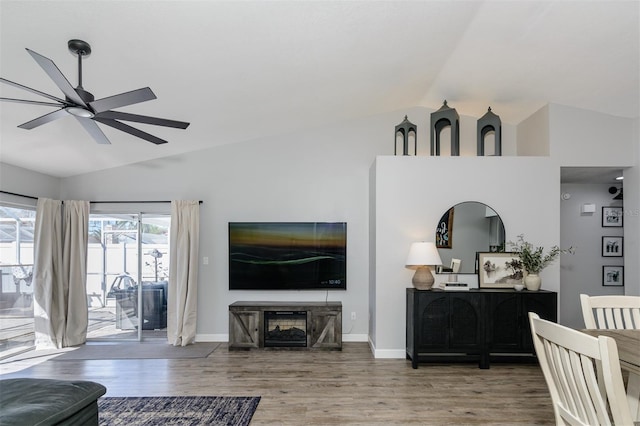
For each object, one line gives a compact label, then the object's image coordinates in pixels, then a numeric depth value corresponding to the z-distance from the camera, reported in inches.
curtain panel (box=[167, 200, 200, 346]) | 202.8
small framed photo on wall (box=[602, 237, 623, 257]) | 213.6
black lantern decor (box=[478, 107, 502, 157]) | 187.6
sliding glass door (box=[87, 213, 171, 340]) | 213.3
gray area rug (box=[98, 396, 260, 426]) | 115.1
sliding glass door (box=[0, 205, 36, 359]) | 180.4
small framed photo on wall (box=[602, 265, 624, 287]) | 212.2
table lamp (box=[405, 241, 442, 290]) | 167.0
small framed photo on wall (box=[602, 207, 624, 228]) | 214.8
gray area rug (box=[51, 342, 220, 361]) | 181.0
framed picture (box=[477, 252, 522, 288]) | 176.1
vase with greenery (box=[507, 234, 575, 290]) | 169.9
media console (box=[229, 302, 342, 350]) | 193.2
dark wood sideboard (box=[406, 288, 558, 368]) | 165.8
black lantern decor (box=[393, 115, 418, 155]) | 193.5
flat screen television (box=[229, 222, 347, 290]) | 207.2
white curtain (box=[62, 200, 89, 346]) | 203.6
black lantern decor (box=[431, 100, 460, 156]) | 189.0
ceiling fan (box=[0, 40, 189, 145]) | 84.0
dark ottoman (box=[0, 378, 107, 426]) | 72.7
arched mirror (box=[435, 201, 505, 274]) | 181.8
